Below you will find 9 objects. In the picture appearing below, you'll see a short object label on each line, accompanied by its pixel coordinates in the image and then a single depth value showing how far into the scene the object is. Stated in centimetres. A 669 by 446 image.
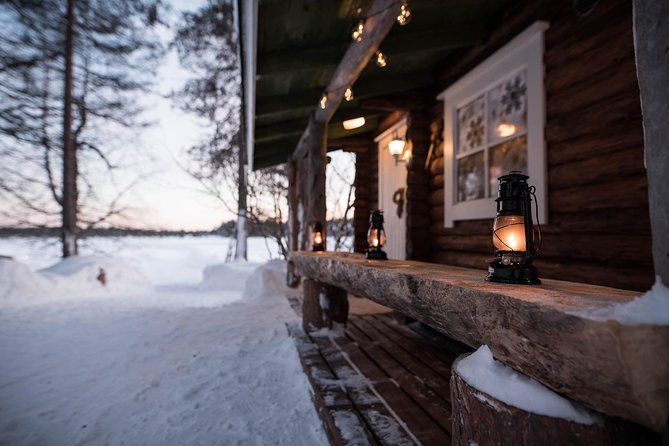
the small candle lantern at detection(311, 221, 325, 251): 446
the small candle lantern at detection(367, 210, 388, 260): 287
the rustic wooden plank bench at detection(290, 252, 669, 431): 74
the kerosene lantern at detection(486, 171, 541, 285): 138
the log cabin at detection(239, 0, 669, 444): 92
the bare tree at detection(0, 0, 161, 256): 873
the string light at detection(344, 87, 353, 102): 398
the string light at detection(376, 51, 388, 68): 337
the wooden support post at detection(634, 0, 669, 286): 91
